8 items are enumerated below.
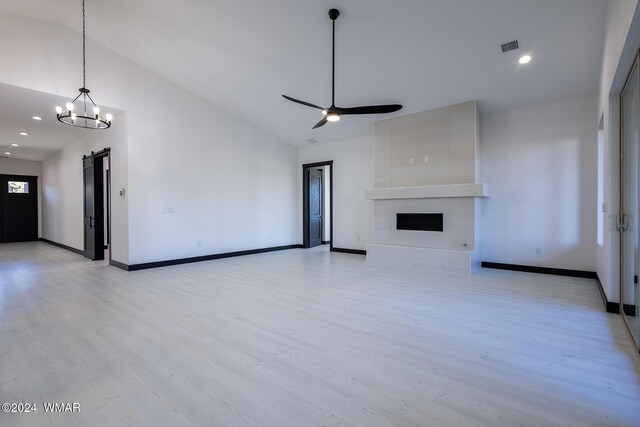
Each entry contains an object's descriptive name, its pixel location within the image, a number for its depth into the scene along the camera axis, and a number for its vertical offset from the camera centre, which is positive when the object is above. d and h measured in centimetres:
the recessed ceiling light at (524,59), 452 +226
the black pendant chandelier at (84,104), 520 +203
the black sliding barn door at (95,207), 743 +14
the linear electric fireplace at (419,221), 637 -23
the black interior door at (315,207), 973 +14
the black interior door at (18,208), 1114 +19
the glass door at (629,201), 306 +9
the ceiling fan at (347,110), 411 +141
